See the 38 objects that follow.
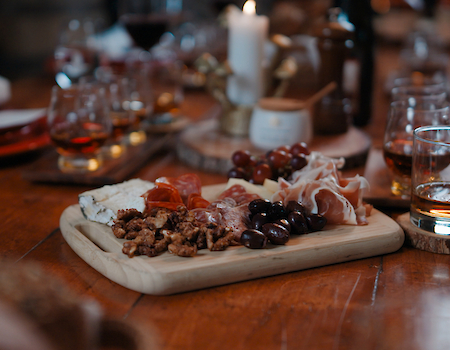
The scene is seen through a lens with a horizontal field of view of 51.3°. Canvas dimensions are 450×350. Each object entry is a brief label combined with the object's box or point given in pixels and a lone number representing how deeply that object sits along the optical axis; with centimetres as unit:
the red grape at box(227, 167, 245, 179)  106
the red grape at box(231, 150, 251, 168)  110
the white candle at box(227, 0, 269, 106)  143
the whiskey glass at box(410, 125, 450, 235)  83
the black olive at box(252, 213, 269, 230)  80
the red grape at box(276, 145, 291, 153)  108
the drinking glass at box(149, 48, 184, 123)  170
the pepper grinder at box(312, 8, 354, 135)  148
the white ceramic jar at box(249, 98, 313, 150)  128
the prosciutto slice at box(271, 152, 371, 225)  86
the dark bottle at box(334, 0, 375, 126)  167
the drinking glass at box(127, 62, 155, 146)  149
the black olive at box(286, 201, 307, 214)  84
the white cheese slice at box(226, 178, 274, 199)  97
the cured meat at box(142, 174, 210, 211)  86
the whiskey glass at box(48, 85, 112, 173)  121
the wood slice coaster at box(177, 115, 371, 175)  130
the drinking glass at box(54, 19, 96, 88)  181
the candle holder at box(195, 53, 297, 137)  141
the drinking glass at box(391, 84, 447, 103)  119
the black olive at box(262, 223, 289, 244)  77
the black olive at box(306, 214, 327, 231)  83
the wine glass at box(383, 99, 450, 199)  102
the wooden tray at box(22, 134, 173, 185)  119
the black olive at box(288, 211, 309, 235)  82
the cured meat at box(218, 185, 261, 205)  91
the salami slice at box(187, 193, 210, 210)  90
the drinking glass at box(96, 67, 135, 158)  138
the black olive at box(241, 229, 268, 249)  76
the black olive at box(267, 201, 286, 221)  83
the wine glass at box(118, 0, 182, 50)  174
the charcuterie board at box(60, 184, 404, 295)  71
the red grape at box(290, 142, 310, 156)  107
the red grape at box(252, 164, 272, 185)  103
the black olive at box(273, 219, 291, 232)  80
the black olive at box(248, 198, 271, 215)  83
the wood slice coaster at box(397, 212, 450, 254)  83
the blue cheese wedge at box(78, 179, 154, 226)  86
